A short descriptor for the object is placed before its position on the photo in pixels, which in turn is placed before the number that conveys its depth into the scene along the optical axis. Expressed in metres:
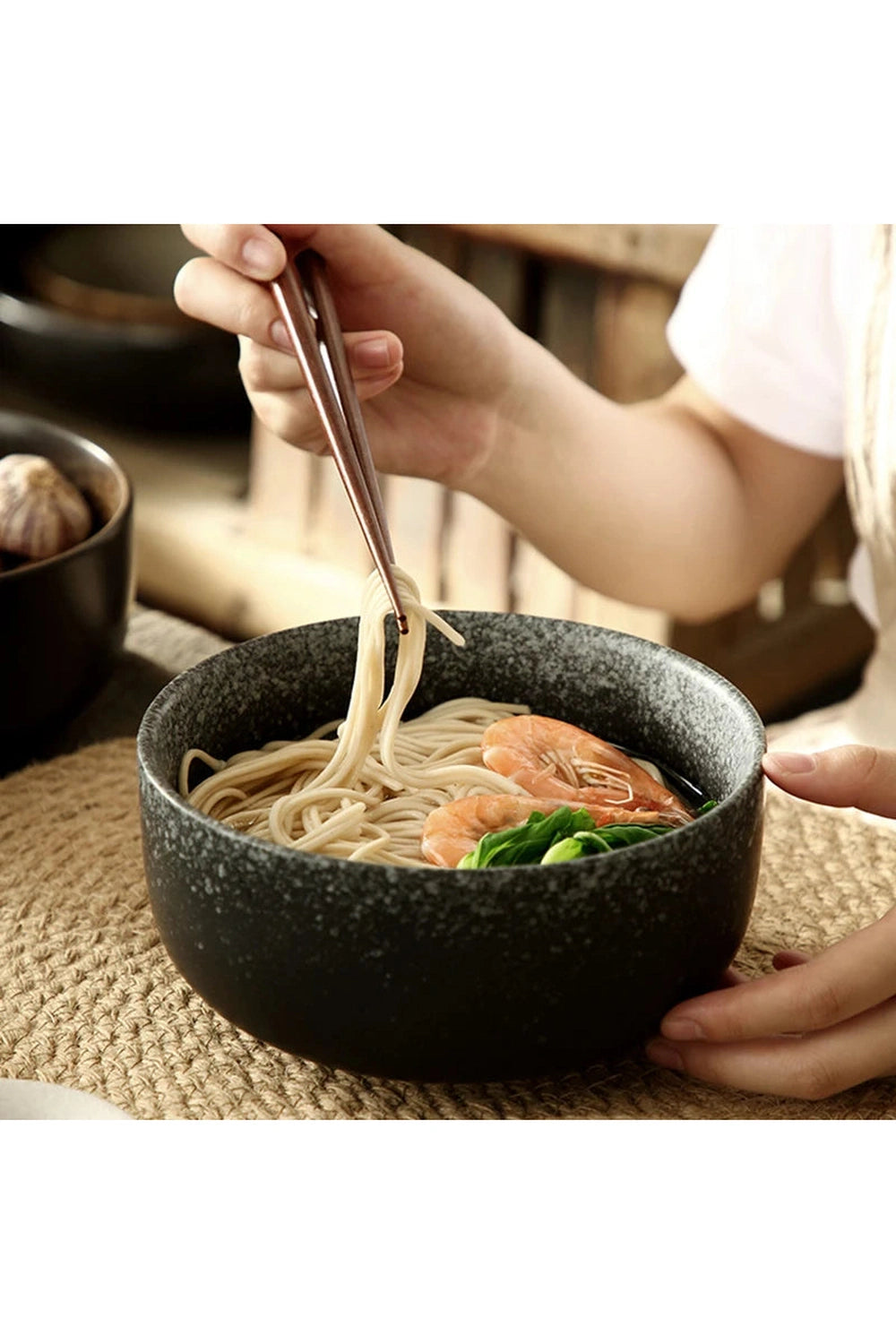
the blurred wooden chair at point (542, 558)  1.68
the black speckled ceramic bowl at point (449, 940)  0.81
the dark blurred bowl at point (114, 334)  2.06
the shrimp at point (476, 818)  0.87
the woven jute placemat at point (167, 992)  0.86
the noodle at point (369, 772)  0.90
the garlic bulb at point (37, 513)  1.05
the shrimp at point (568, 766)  0.91
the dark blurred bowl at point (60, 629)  0.99
